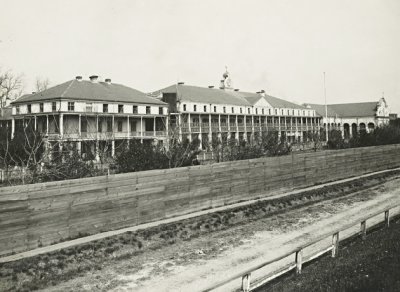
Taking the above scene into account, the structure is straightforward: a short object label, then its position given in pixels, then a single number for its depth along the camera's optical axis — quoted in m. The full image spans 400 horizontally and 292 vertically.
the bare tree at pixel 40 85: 74.20
